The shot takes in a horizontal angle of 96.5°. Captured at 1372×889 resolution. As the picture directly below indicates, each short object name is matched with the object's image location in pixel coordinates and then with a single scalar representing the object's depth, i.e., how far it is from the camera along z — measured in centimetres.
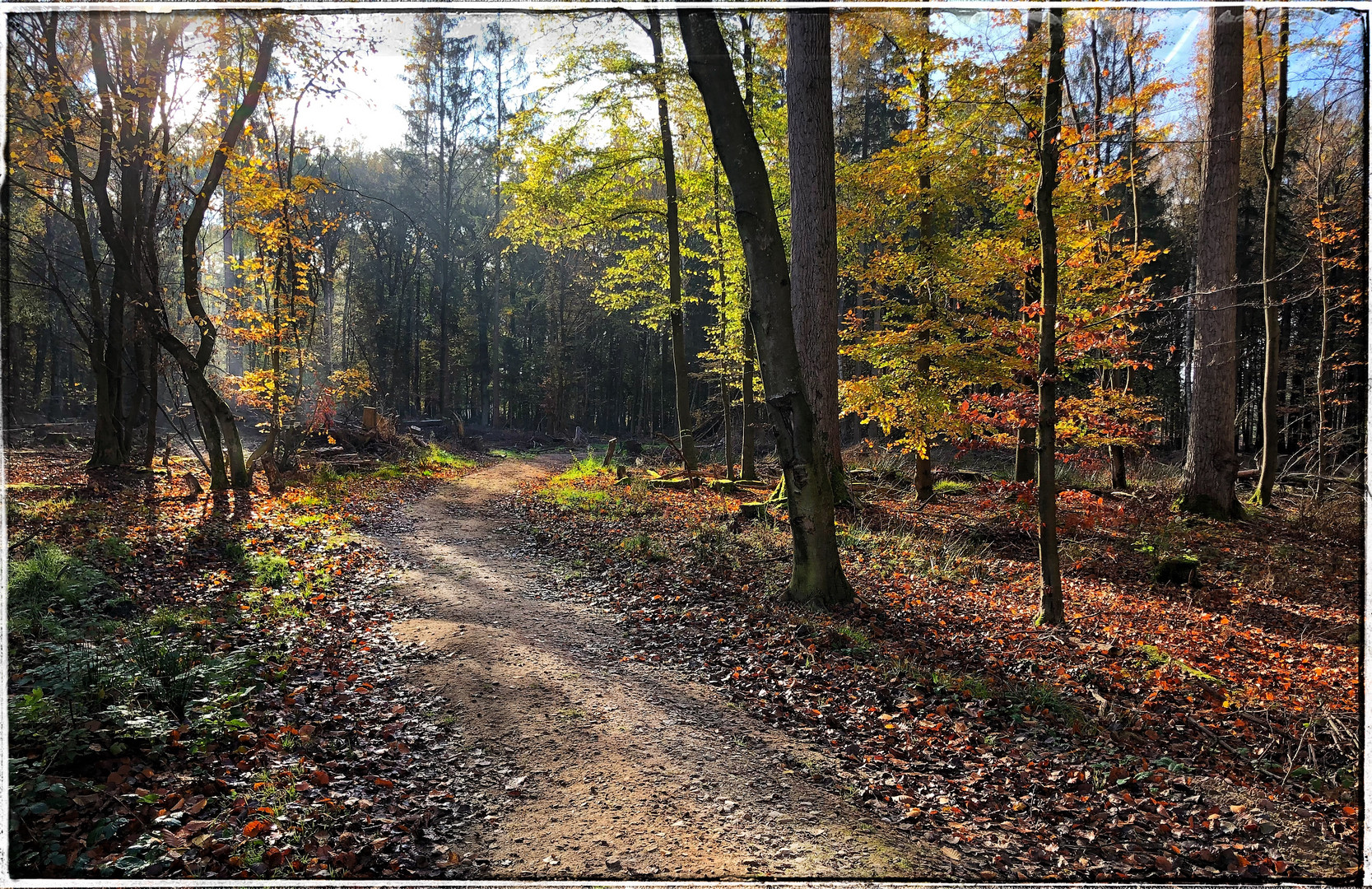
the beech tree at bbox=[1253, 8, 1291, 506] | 1168
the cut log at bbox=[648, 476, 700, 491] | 1416
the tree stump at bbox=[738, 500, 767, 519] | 1008
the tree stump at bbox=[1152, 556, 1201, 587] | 819
